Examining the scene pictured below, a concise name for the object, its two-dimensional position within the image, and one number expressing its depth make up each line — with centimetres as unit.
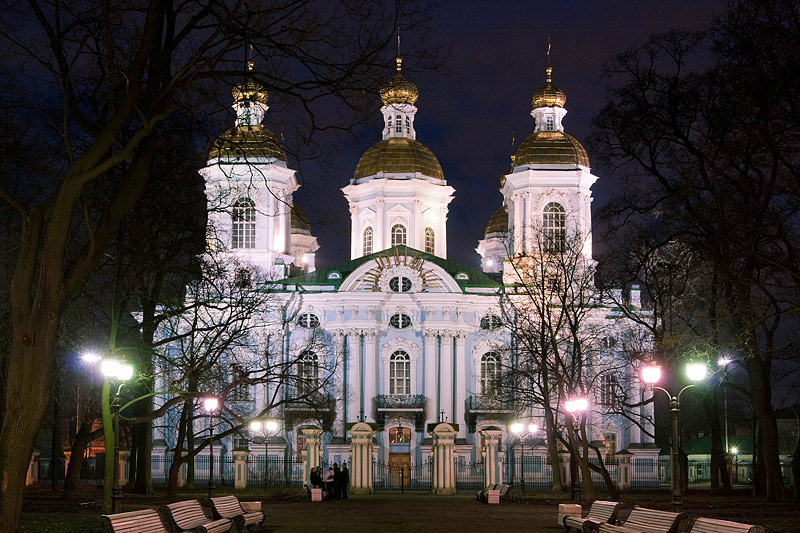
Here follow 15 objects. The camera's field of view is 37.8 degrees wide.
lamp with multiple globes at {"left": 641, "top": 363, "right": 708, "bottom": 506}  1862
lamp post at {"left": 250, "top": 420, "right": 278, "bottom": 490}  5557
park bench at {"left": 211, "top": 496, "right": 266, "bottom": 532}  1922
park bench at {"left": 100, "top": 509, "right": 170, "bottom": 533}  1307
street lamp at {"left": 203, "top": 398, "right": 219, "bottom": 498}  2764
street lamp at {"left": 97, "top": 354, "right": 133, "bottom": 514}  1805
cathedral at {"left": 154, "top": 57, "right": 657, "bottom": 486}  5600
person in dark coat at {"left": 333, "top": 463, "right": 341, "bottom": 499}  3466
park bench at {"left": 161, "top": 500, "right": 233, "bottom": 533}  1560
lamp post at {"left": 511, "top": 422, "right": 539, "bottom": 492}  5000
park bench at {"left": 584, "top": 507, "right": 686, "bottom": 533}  1531
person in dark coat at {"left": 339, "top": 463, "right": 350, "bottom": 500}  3466
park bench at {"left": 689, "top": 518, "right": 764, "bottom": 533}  1223
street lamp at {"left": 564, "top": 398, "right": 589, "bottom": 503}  2788
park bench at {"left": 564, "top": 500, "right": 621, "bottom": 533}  1848
